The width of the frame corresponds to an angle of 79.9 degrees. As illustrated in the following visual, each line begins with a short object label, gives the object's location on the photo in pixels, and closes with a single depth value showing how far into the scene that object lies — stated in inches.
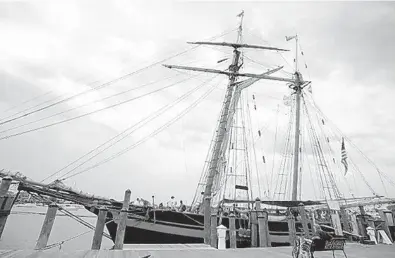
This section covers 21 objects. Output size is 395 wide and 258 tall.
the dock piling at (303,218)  576.7
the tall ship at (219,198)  569.9
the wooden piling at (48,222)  396.8
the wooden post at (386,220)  611.5
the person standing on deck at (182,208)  801.7
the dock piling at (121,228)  423.8
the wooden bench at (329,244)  205.7
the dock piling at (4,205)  311.9
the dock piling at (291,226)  496.4
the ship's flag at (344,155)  1084.0
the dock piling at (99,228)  423.8
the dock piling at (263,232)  471.8
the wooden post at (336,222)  421.5
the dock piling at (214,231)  474.3
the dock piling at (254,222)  550.6
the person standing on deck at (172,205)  799.7
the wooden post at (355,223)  736.8
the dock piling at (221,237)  384.8
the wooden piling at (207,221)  452.8
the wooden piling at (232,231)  486.9
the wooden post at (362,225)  607.2
